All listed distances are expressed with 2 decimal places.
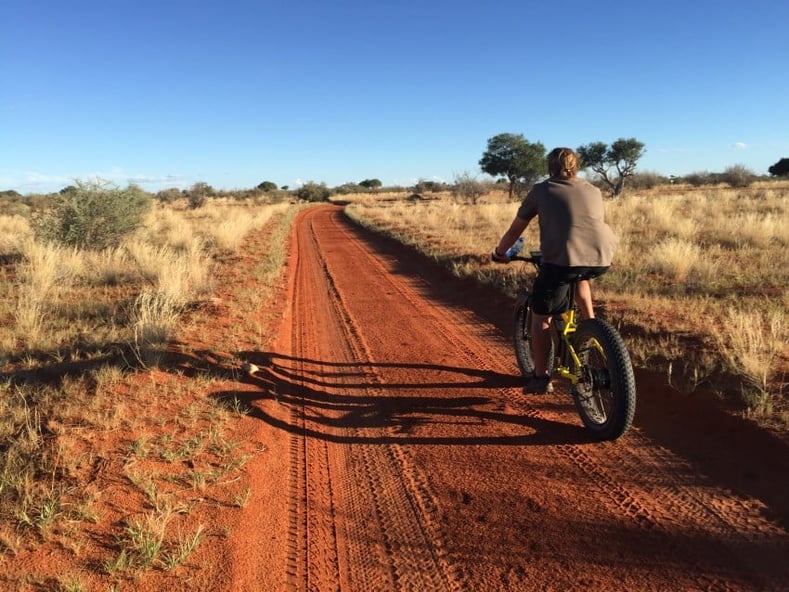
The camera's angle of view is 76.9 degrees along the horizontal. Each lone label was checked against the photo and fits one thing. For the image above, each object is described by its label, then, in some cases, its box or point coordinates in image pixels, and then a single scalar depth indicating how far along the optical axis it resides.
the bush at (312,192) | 73.88
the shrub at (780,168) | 63.56
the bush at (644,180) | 51.00
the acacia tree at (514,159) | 49.75
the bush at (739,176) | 47.12
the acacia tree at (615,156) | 44.72
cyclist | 3.65
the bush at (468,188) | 38.47
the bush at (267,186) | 101.31
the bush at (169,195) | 56.38
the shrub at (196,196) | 45.72
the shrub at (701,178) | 53.78
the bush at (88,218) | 13.24
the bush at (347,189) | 97.50
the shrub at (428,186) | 76.94
